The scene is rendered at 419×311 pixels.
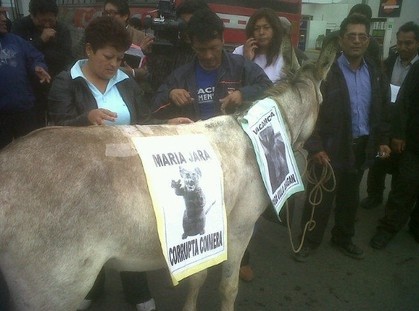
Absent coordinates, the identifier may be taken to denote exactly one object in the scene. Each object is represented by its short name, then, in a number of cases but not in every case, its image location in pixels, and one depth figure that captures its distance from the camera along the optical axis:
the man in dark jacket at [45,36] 4.31
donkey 1.64
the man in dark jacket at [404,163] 4.08
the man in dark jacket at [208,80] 2.79
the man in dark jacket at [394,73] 5.10
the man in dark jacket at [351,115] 3.58
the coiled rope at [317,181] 3.61
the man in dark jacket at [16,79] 3.76
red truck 7.46
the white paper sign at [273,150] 2.41
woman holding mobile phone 3.82
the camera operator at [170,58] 3.74
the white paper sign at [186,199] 1.91
